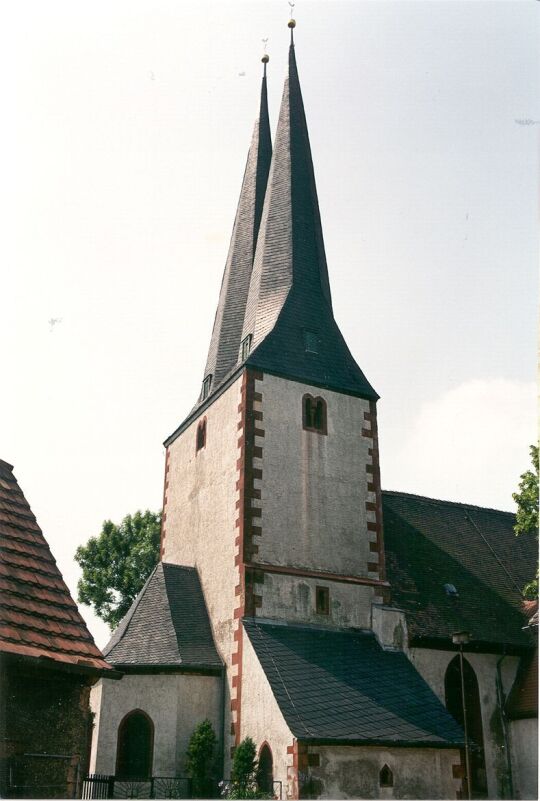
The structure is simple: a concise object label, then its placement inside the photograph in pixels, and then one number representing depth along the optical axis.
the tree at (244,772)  15.34
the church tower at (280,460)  18.83
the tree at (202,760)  16.64
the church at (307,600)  15.95
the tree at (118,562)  34.50
